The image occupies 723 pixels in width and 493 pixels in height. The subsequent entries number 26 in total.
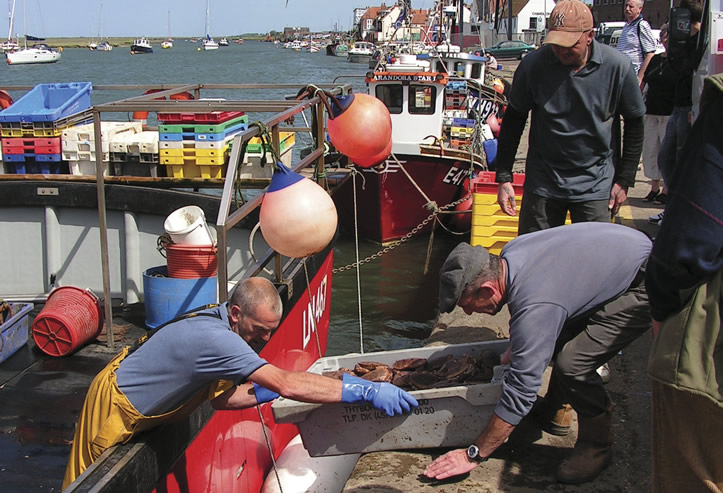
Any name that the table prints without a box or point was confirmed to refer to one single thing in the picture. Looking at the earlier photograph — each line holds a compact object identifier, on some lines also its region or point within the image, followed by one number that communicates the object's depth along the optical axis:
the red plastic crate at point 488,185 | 7.87
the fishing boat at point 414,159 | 13.03
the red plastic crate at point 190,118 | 6.77
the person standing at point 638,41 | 7.72
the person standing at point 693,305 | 2.15
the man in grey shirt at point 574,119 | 4.12
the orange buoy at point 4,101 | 9.11
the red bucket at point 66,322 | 5.89
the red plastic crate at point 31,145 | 7.11
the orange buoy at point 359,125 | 5.10
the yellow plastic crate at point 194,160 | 6.77
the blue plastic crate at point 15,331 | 5.88
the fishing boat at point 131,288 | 3.31
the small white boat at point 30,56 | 80.12
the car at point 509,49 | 52.91
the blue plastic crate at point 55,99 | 7.71
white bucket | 5.64
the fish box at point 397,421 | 3.36
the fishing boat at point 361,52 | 88.54
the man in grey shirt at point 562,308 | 3.06
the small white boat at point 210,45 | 149.38
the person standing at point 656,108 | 7.43
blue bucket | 5.58
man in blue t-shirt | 2.88
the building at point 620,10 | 56.11
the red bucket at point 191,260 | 5.60
